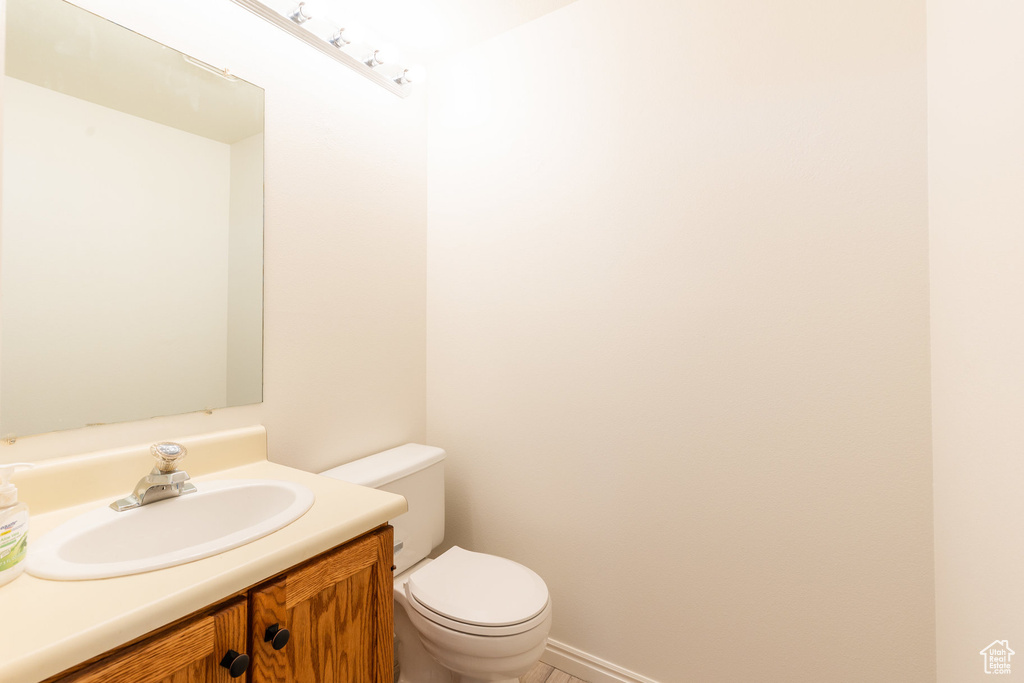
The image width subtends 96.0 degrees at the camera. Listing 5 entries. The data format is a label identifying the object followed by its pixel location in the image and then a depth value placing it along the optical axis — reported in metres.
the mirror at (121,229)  0.96
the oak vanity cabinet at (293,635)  0.65
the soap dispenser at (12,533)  0.69
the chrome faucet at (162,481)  0.98
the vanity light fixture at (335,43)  1.34
